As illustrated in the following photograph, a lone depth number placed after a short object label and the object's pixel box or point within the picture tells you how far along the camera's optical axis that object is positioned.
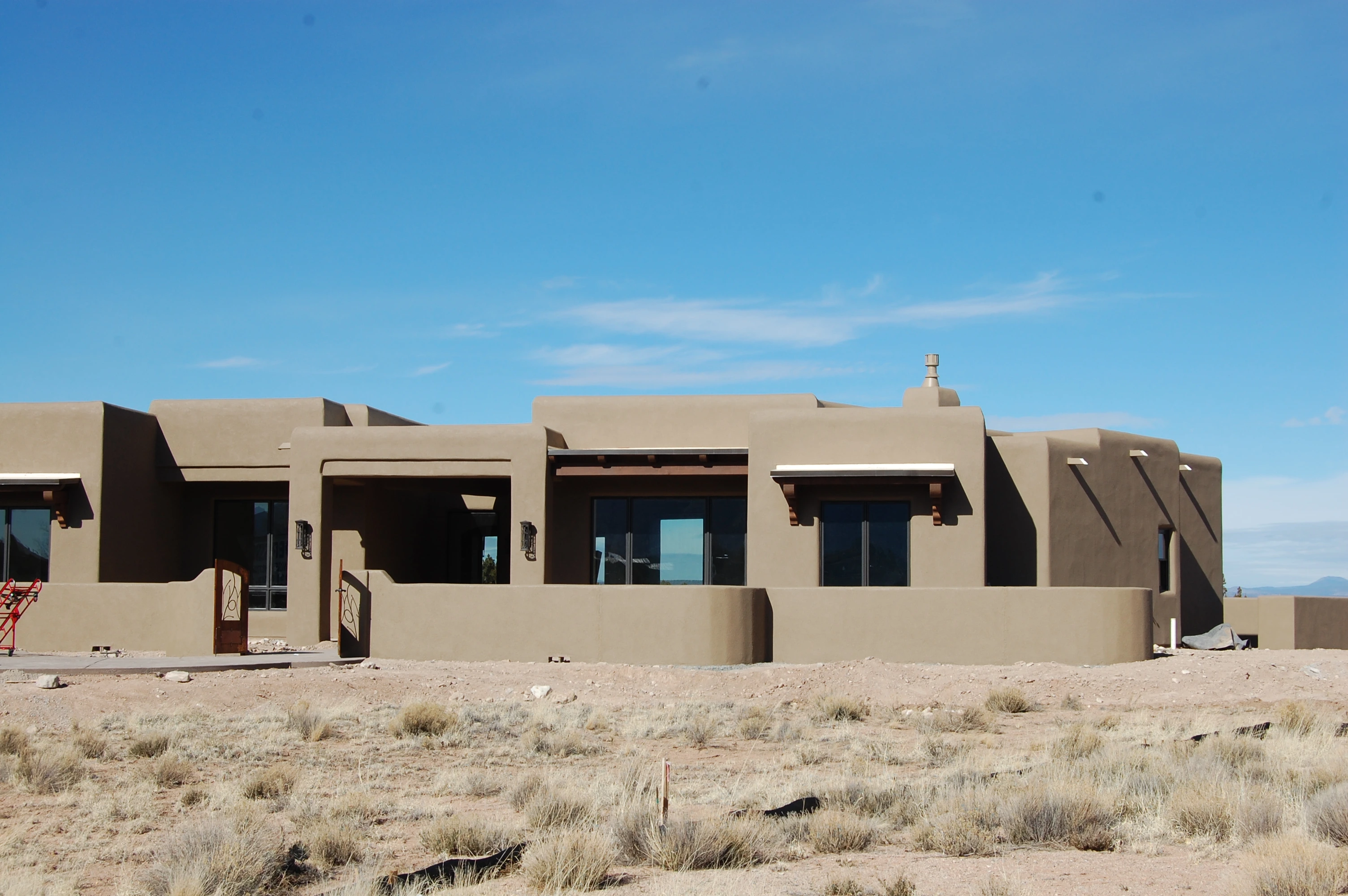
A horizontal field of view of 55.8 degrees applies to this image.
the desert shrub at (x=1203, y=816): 9.25
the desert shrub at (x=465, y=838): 9.12
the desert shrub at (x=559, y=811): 9.73
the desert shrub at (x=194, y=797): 10.77
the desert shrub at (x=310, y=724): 14.24
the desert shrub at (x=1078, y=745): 12.79
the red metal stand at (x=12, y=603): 21.19
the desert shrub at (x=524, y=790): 10.78
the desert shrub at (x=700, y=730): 14.40
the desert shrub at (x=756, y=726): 14.97
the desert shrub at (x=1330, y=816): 8.73
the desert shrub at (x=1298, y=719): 14.27
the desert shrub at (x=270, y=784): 11.08
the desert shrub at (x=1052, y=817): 9.16
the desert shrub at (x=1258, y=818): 9.06
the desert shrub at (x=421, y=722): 14.73
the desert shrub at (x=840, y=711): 16.22
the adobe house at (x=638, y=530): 19.83
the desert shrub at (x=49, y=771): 11.34
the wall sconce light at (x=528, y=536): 22.45
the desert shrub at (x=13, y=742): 12.78
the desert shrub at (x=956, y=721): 15.43
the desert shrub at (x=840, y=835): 8.99
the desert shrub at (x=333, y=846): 8.91
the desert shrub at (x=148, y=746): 12.90
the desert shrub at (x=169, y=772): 11.65
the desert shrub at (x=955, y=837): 8.79
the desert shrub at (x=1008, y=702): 16.67
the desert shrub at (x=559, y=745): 13.69
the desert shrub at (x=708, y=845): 8.51
